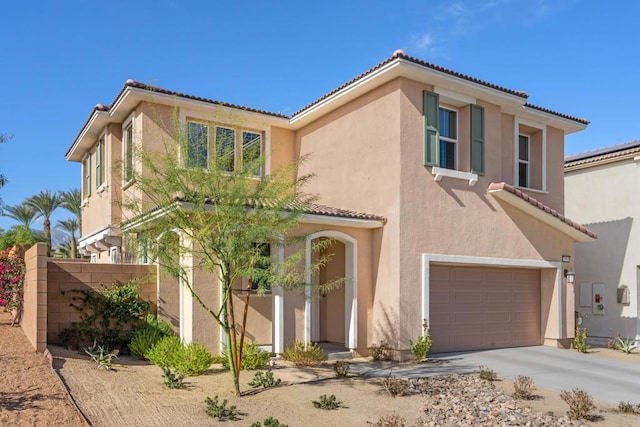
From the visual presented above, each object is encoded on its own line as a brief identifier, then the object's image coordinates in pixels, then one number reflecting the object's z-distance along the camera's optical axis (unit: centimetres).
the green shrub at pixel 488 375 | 1119
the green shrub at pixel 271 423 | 761
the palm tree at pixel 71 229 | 3741
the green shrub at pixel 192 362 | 1054
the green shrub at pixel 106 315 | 1193
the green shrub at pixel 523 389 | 984
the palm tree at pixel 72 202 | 3828
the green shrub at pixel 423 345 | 1316
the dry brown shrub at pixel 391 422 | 759
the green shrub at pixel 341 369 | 1098
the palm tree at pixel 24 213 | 3925
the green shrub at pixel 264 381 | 994
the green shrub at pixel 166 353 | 1078
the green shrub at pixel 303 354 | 1202
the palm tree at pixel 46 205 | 3859
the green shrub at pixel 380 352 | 1327
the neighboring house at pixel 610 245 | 1830
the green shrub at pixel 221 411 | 812
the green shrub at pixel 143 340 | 1170
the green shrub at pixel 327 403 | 877
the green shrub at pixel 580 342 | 1561
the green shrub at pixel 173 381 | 959
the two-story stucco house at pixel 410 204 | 1348
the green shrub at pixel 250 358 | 1127
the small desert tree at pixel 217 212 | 923
